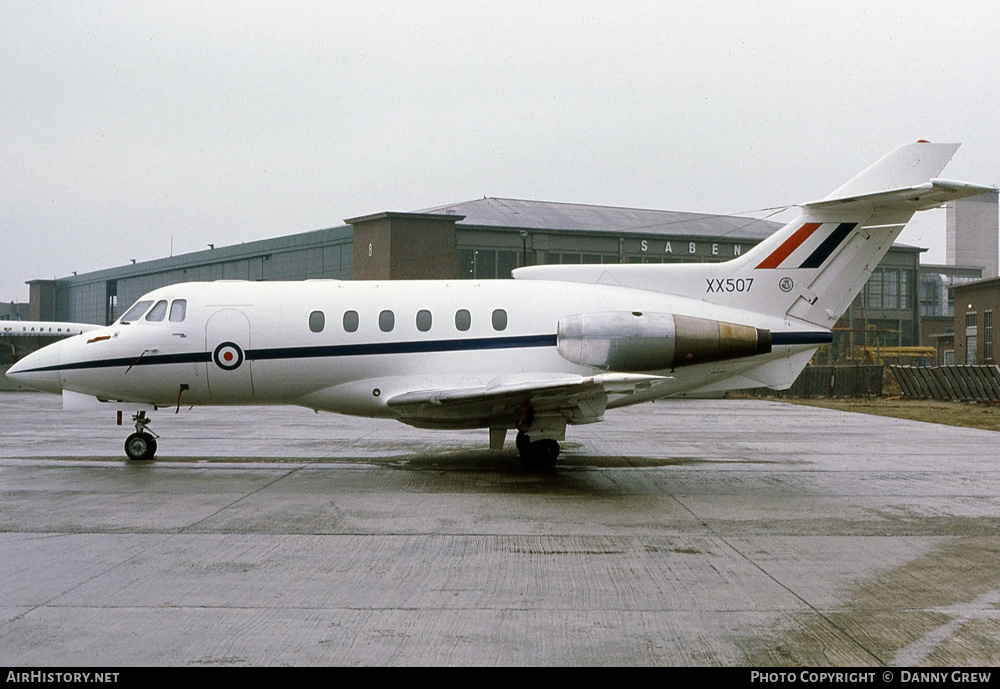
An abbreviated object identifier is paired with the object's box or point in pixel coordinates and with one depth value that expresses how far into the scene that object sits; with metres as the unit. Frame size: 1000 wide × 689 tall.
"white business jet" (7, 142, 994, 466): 14.70
